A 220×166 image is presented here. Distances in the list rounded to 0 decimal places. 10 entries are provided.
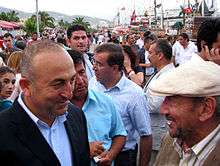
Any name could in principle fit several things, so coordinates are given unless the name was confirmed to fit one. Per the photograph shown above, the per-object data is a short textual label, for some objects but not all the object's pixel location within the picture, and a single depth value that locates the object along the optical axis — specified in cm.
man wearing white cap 141
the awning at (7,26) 2109
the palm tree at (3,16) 3928
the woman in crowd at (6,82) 300
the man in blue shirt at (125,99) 243
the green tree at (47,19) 4687
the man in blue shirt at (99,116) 208
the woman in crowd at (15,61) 399
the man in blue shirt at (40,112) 144
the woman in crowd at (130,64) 351
